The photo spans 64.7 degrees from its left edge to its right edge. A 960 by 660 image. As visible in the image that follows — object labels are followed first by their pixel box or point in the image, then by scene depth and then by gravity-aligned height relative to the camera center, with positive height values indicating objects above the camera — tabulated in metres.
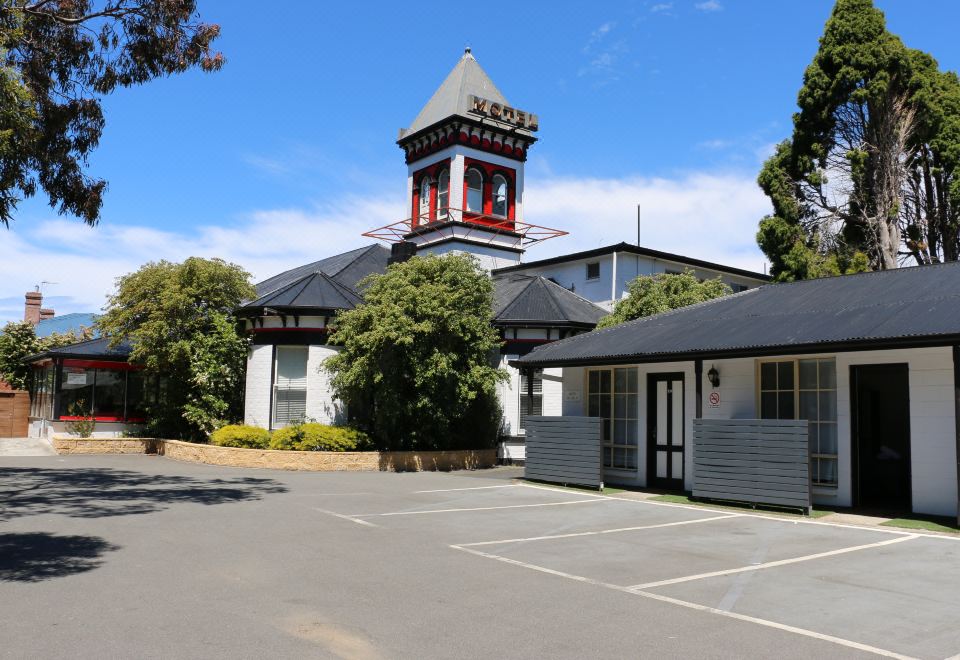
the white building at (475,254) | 22.97 +5.49
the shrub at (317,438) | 20.38 -0.96
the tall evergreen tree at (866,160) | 26.69 +9.39
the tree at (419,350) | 19.55 +1.45
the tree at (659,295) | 22.25 +3.47
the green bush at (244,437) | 20.83 -1.00
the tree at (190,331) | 22.98 +2.08
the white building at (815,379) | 11.73 +0.66
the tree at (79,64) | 14.98 +6.89
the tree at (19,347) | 33.44 +2.19
